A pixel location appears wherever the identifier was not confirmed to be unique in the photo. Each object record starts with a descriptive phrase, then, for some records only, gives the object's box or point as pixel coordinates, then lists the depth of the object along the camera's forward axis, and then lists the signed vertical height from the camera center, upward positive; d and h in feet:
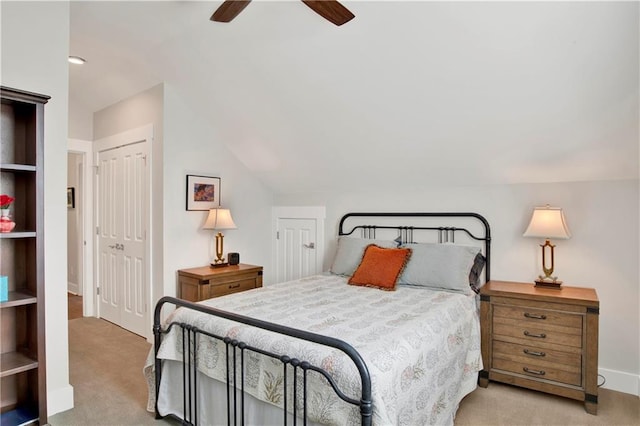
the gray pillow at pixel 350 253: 11.63 -1.36
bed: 5.24 -2.20
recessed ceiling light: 11.07 +4.41
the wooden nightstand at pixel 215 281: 11.25 -2.19
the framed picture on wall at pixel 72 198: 19.00 +0.62
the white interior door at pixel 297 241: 14.39 -1.22
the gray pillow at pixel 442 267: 9.83 -1.53
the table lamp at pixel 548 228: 9.30 -0.47
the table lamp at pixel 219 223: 12.46 -0.44
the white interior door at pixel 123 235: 12.71 -0.88
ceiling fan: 5.85 +3.18
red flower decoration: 6.80 +0.17
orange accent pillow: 10.15 -1.60
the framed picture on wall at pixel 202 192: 12.40 +0.60
